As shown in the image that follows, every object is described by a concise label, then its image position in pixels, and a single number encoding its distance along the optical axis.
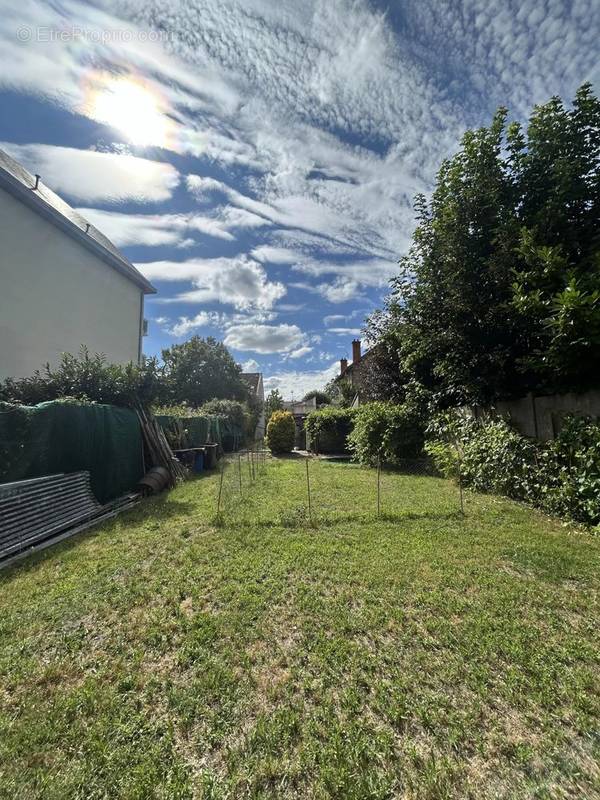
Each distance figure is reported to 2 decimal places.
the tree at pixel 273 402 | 36.41
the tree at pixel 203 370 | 29.04
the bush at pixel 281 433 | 17.67
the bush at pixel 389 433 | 10.36
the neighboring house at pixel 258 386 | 37.09
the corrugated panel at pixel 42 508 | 4.35
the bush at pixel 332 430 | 16.08
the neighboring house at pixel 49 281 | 9.05
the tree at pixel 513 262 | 5.17
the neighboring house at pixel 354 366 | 14.79
